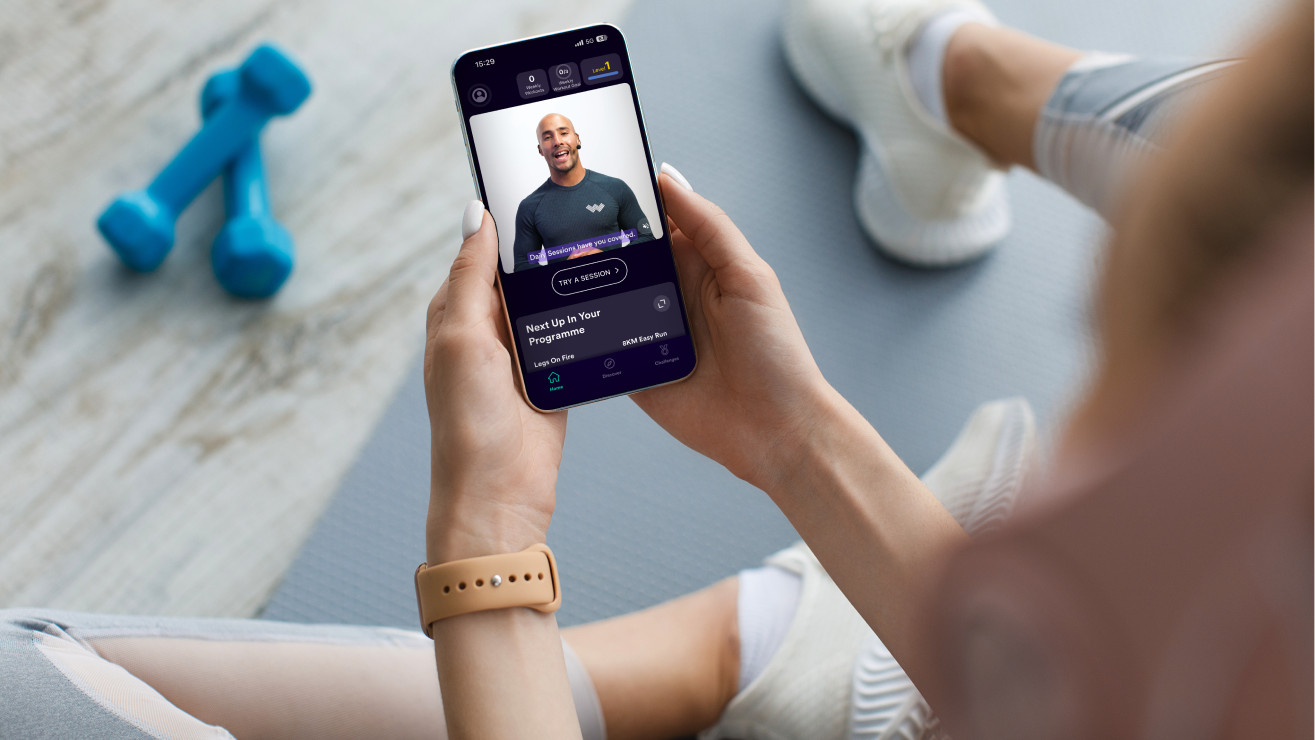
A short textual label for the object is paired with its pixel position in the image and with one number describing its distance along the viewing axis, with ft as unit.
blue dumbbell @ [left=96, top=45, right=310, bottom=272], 2.82
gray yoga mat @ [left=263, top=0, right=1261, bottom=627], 2.76
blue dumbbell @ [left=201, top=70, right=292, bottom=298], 2.79
